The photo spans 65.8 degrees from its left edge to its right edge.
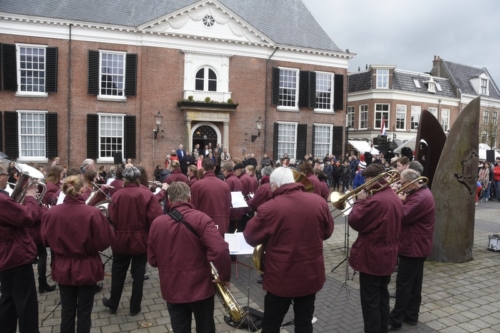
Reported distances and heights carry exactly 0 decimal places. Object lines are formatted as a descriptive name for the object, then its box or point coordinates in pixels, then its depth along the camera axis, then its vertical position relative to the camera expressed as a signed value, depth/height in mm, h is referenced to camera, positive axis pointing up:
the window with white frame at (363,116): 36344 +2963
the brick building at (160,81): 19547 +3502
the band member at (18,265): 4168 -1396
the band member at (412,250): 5086 -1343
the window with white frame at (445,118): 38278 +3119
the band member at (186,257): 3553 -1061
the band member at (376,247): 4410 -1156
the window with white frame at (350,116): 37919 +3074
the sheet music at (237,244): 4824 -1275
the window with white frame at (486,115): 40616 +3685
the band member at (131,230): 5223 -1196
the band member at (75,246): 4023 -1116
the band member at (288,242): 3674 -934
